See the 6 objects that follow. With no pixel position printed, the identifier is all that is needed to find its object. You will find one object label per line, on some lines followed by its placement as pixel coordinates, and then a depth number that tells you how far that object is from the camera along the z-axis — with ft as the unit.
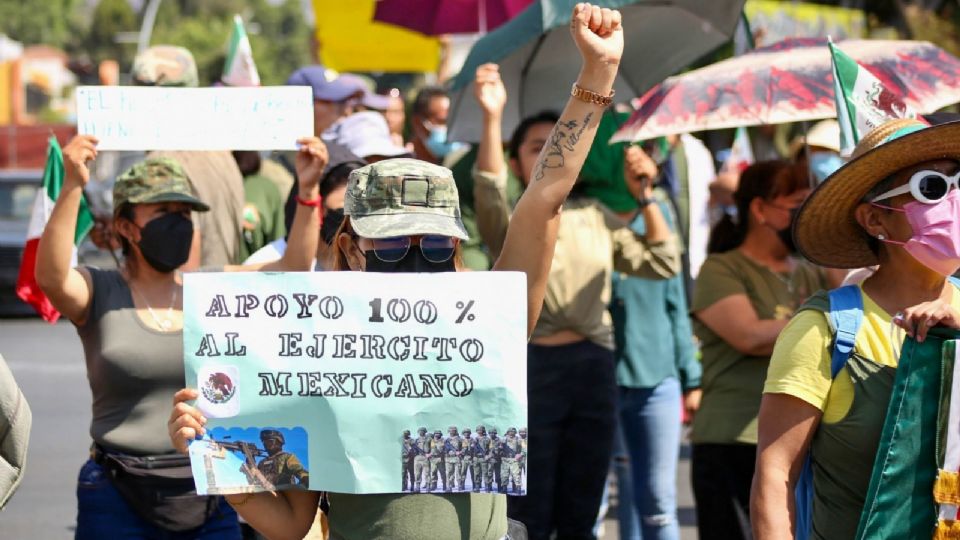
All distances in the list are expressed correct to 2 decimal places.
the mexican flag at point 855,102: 31.63
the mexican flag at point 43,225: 36.86
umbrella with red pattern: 39.19
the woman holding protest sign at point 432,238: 21.52
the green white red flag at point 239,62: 43.91
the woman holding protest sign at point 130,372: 31.11
